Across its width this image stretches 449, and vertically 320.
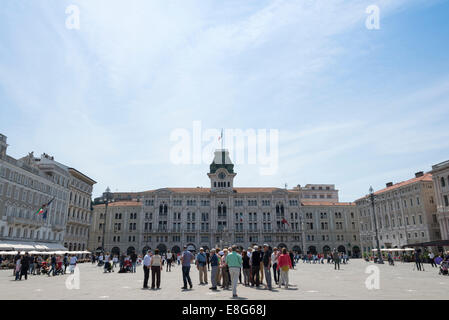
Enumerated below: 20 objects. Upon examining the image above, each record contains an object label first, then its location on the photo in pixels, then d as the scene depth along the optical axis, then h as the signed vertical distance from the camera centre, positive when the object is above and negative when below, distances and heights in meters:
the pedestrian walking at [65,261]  25.67 -1.60
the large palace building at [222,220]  76.56 +4.74
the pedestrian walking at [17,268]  18.92 -1.54
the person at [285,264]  13.86 -1.05
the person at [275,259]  16.27 -0.99
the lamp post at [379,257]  42.21 -2.60
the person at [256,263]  14.29 -1.04
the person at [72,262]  25.81 -1.64
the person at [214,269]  13.94 -1.27
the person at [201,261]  15.79 -1.02
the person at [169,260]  29.62 -1.78
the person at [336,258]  30.24 -1.79
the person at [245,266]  15.49 -1.25
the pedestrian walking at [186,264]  13.73 -1.03
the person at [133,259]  26.39 -1.50
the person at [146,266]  14.16 -1.11
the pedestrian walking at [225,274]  14.09 -1.50
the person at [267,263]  13.64 -1.01
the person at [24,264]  19.08 -1.32
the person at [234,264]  11.23 -0.84
